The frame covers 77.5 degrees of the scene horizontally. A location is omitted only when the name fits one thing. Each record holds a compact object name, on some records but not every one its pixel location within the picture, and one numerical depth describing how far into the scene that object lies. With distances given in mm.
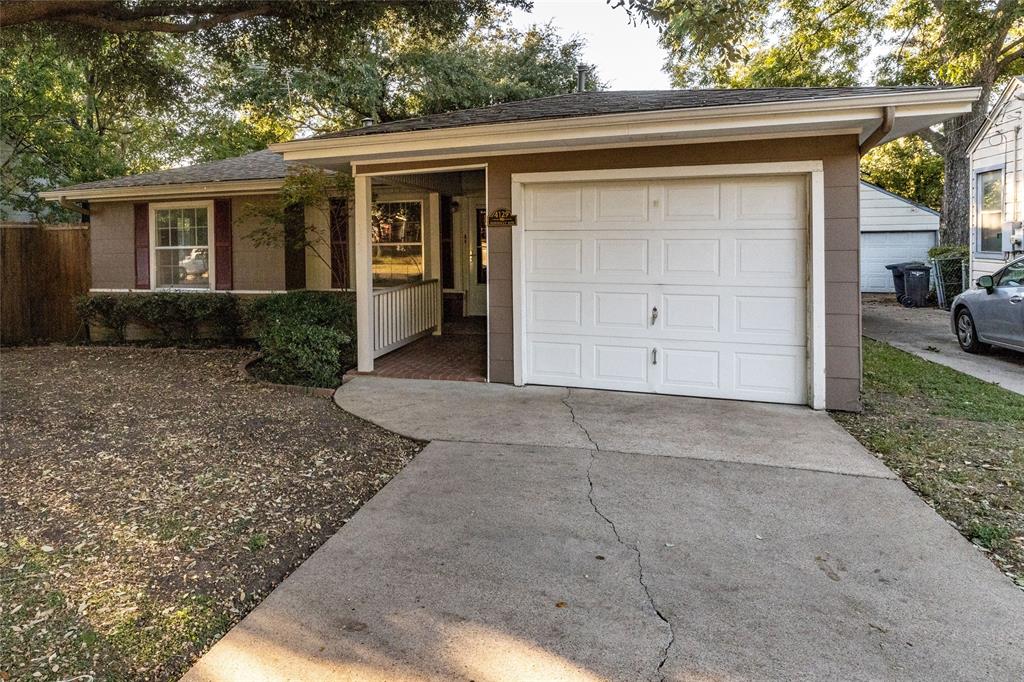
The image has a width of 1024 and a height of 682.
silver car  7648
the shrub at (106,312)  10594
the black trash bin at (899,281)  15117
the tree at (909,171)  23406
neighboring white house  11453
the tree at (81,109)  7559
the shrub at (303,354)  7000
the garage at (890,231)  17703
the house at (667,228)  5699
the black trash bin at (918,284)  14578
